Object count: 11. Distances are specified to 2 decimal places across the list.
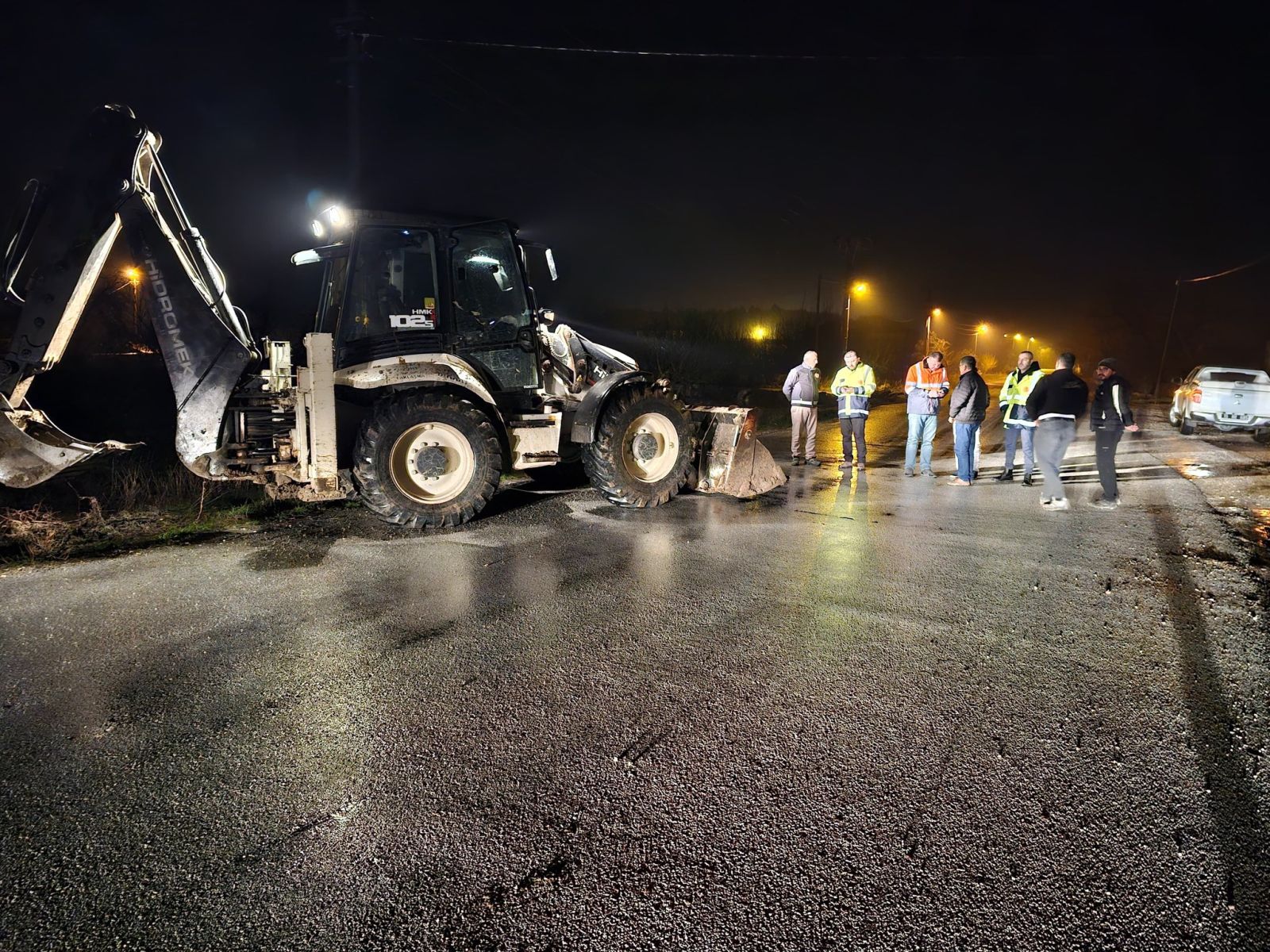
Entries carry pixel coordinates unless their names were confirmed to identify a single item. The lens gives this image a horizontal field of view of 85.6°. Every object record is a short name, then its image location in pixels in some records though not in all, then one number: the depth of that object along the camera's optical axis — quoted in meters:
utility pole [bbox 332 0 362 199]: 11.05
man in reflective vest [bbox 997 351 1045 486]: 9.83
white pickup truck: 15.05
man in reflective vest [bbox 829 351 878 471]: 10.27
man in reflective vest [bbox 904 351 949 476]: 9.70
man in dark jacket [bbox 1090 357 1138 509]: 7.78
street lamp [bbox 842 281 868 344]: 31.07
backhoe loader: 5.34
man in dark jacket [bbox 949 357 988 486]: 9.24
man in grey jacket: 10.80
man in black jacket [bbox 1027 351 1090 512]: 7.86
